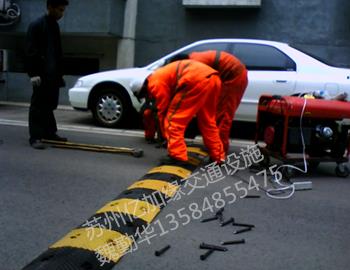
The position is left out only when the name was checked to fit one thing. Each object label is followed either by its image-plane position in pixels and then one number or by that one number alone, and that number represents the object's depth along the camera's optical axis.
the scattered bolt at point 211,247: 3.47
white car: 7.79
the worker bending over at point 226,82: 5.98
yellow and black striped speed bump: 3.16
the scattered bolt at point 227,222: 3.97
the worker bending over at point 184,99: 5.41
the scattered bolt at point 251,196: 4.75
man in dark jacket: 6.50
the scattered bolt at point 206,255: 3.32
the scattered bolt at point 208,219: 4.06
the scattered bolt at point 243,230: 3.82
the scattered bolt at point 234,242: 3.59
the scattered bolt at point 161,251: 3.36
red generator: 5.46
